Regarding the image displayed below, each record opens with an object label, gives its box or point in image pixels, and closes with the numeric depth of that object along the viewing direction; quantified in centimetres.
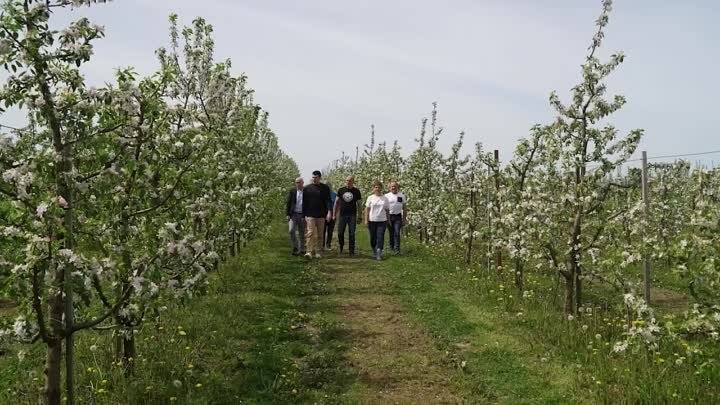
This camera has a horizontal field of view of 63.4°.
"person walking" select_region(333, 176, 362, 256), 1708
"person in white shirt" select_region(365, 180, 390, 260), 1620
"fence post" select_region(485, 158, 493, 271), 1161
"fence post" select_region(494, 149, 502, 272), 1140
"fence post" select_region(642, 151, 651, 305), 828
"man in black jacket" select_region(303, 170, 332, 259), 1593
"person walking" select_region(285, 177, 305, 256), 1633
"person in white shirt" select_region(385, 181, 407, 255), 1680
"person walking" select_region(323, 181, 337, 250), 1755
